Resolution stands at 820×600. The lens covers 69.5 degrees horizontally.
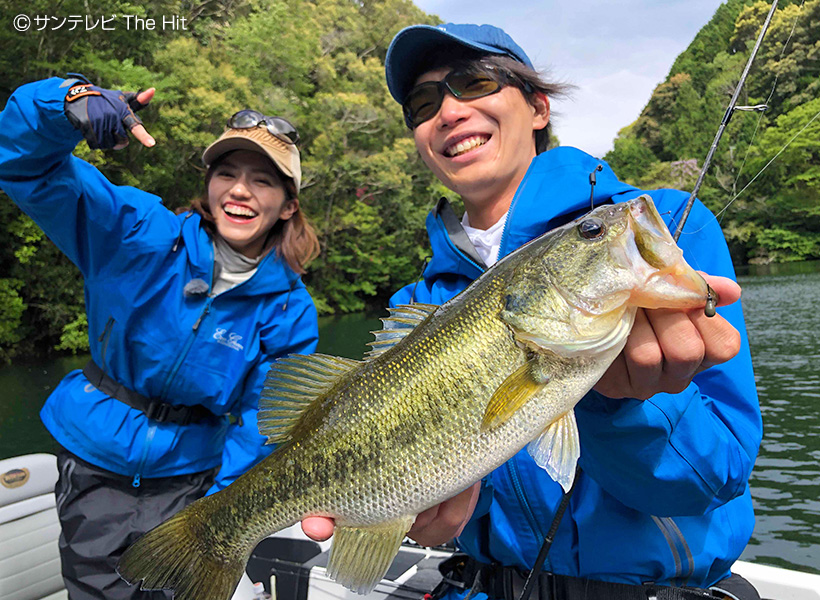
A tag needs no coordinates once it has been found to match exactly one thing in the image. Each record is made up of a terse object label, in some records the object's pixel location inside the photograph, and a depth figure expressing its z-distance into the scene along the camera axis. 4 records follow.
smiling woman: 0.86
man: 0.49
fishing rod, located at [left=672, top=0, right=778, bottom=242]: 0.59
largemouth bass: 0.48
